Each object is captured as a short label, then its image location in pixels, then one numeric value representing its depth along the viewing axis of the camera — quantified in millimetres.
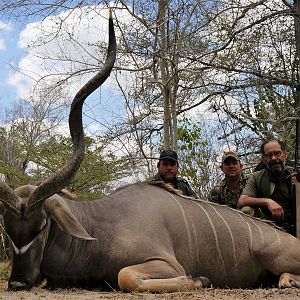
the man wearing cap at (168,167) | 4688
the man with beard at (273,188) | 4168
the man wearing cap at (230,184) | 4793
